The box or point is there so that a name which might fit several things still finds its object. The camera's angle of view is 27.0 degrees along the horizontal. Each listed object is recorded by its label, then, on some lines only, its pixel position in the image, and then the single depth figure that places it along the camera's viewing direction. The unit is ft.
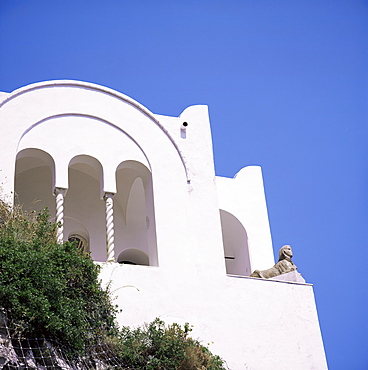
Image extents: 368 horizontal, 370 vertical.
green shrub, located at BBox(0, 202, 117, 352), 41.63
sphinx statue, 59.67
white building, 52.80
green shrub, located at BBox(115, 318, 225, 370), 46.91
